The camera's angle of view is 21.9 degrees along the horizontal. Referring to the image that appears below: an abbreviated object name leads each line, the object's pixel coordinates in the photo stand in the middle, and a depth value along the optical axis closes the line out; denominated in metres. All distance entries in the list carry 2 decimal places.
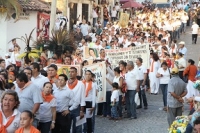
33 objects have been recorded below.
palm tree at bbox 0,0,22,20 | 18.19
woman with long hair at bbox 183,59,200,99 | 15.72
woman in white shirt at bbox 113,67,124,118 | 14.11
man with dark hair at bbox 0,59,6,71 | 13.53
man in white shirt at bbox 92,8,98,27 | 35.36
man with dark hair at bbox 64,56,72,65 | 13.95
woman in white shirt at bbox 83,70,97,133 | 11.76
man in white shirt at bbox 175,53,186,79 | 18.16
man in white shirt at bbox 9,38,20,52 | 19.71
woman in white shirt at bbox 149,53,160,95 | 17.38
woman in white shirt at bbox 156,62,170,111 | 15.70
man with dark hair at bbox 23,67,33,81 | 9.68
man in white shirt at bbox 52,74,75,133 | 9.99
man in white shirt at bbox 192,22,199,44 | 32.19
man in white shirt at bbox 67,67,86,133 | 10.72
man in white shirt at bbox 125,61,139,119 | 14.29
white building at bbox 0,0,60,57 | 22.38
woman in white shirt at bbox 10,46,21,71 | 16.91
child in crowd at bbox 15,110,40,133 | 7.43
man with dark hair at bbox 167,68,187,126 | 11.56
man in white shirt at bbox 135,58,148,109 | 15.78
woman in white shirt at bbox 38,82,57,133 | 9.34
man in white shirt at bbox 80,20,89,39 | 28.48
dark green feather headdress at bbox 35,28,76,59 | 16.09
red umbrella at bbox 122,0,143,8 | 42.44
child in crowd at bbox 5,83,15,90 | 9.21
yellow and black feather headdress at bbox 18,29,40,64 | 14.85
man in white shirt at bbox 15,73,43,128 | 8.73
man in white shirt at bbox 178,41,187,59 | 22.19
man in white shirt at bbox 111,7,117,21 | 39.25
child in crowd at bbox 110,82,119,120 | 13.94
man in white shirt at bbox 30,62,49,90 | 10.05
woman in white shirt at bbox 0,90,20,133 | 7.61
